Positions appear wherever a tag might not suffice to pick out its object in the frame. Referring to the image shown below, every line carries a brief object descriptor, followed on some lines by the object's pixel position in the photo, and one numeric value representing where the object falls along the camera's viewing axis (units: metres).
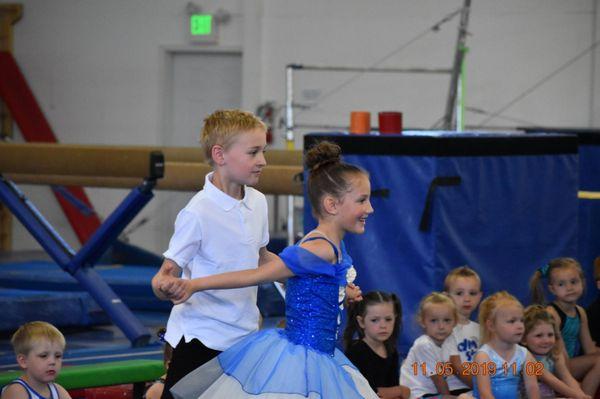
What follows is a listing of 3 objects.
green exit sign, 19.17
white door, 19.62
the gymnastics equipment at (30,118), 20.03
